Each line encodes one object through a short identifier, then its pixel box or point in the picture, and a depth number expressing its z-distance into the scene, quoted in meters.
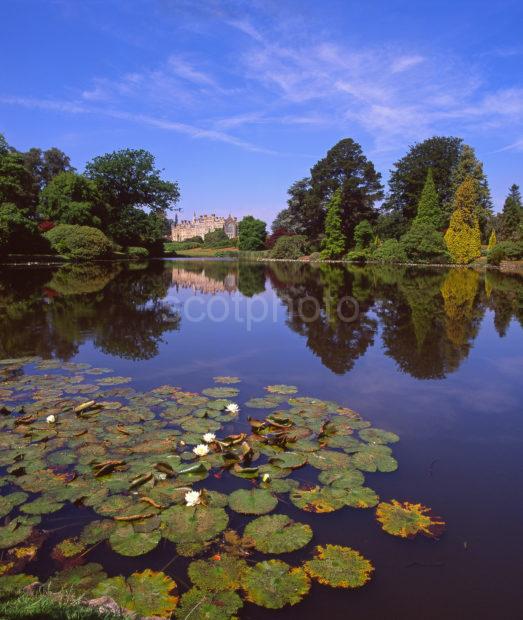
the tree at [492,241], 44.51
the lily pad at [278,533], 3.12
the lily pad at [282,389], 6.43
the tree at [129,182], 52.41
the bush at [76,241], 39.00
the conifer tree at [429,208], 44.22
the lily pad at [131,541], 3.08
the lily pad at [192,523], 3.24
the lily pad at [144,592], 2.57
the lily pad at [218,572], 2.77
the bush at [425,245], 39.94
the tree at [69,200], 42.75
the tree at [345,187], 52.59
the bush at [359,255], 47.28
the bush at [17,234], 30.73
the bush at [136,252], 50.81
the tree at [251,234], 68.06
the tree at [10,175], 34.25
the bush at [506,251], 37.25
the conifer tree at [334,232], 48.91
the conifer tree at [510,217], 48.12
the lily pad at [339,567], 2.82
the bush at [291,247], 54.62
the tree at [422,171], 52.66
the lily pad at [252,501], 3.56
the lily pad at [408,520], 3.33
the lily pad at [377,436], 4.83
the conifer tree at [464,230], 40.16
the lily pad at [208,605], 2.55
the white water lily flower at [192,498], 3.50
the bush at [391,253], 42.81
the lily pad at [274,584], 2.67
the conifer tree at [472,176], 49.38
